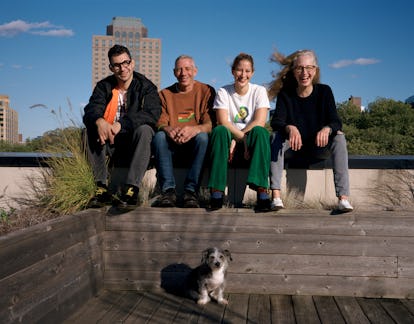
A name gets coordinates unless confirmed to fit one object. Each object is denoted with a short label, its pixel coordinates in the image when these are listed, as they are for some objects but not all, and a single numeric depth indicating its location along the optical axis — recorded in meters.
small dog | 3.11
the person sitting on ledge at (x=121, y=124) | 3.42
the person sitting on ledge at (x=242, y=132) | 3.35
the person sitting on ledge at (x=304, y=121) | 3.44
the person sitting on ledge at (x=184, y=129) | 3.51
